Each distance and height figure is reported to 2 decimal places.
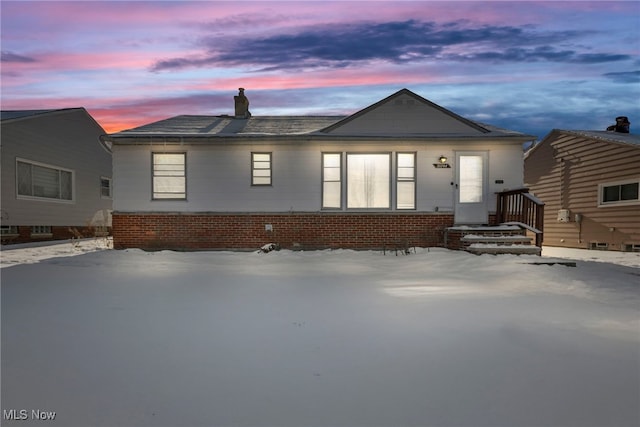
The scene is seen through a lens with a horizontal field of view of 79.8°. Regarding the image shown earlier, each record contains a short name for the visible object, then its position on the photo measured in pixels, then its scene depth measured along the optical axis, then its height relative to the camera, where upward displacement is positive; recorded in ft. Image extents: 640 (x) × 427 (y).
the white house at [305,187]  36.91 +1.72
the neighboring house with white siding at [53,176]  44.83 +3.90
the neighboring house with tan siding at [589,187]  43.39 +2.47
